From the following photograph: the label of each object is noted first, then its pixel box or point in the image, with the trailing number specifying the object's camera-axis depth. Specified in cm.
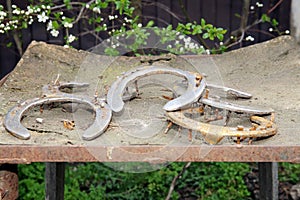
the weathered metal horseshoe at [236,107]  119
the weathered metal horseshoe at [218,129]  113
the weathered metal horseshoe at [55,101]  115
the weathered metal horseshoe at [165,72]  119
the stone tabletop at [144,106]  112
